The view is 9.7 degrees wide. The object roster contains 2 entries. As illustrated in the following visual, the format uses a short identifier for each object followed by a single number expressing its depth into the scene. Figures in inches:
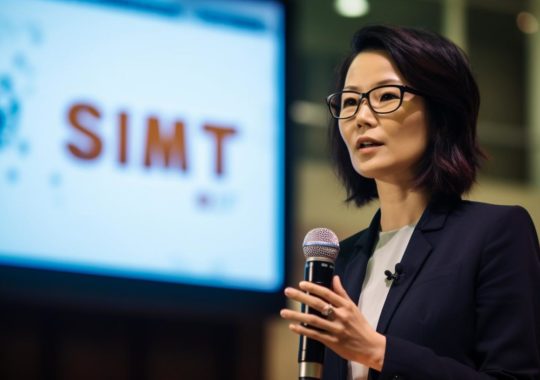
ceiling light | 429.1
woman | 171.4
